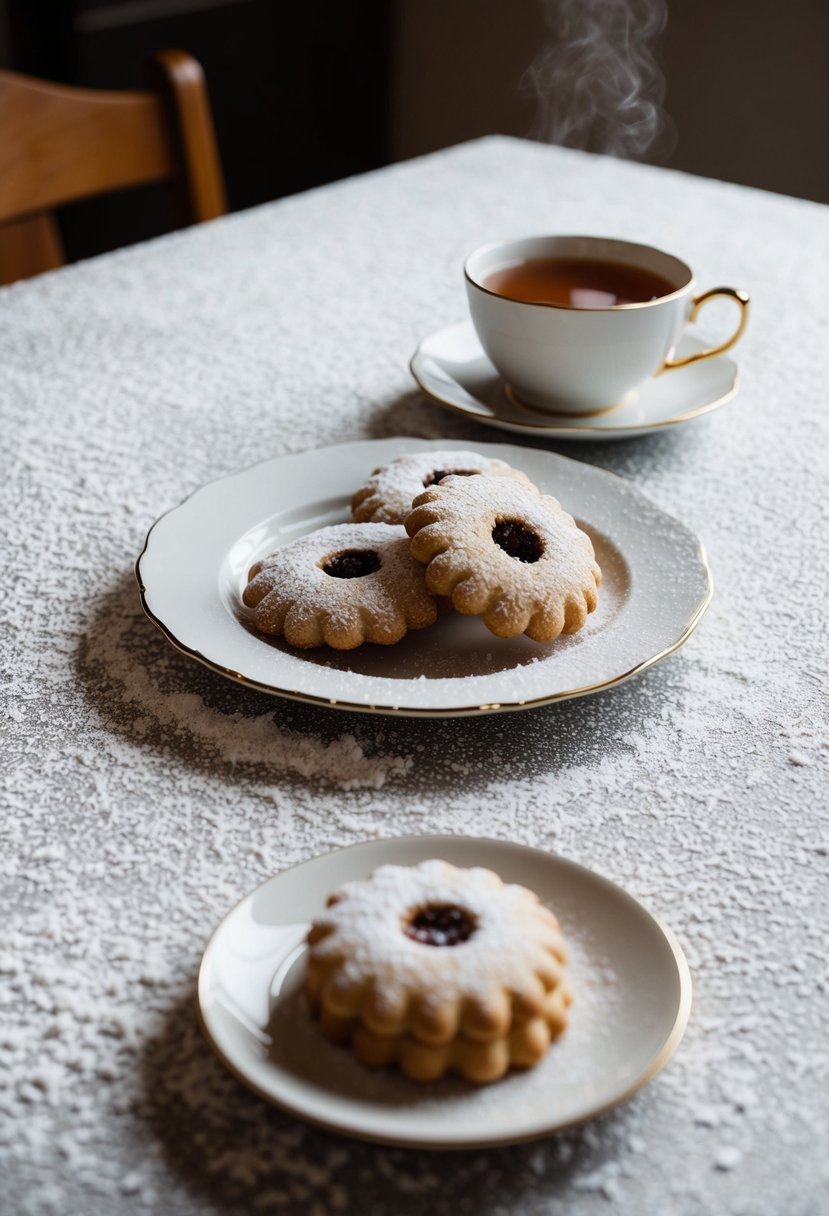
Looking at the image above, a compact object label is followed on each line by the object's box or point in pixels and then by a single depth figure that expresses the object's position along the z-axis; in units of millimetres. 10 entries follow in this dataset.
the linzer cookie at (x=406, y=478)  776
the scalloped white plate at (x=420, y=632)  647
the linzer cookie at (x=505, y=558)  674
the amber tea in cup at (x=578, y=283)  1015
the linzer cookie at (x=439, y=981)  436
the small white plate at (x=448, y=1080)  430
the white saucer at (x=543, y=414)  969
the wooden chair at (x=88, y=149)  1405
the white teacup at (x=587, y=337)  942
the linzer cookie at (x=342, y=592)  680
